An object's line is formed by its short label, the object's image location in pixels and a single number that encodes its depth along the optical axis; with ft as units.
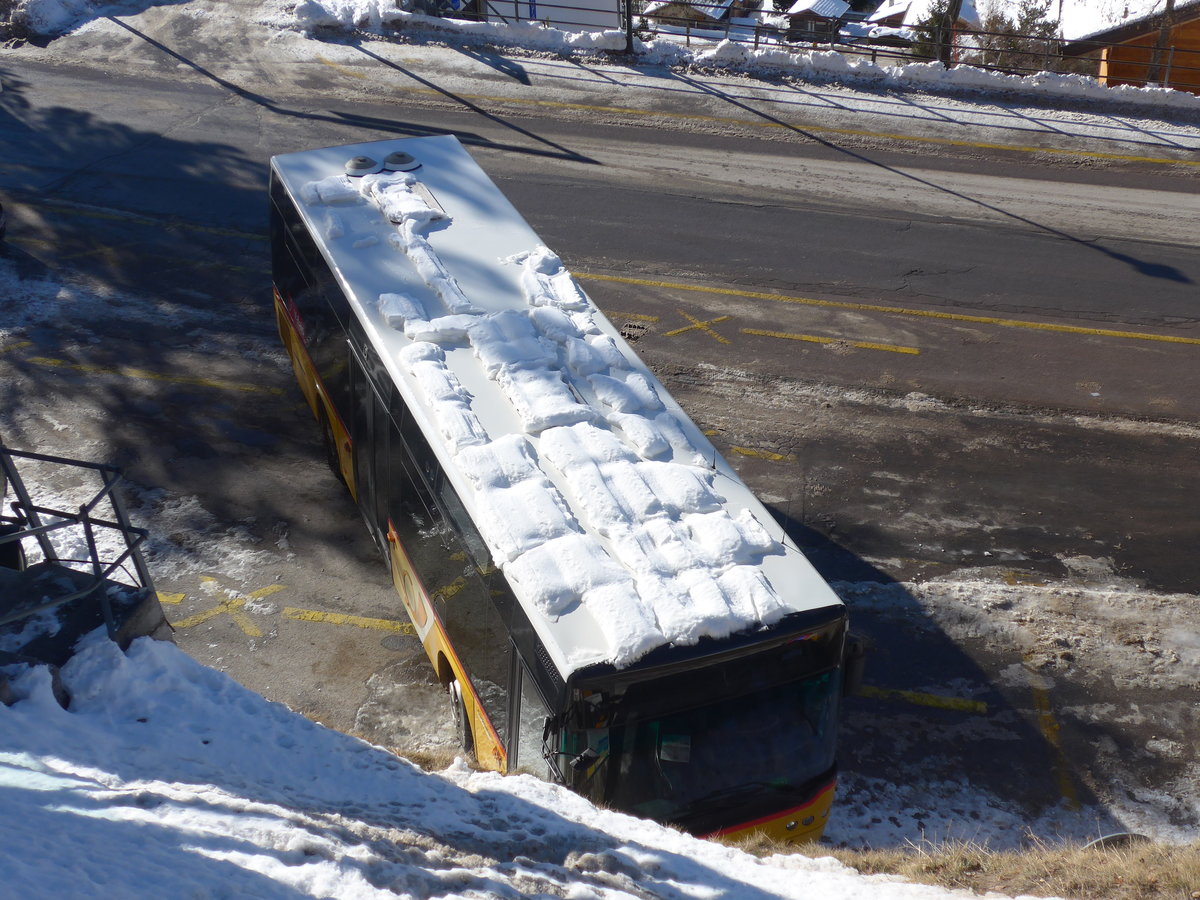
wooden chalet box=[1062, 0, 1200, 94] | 76.69
